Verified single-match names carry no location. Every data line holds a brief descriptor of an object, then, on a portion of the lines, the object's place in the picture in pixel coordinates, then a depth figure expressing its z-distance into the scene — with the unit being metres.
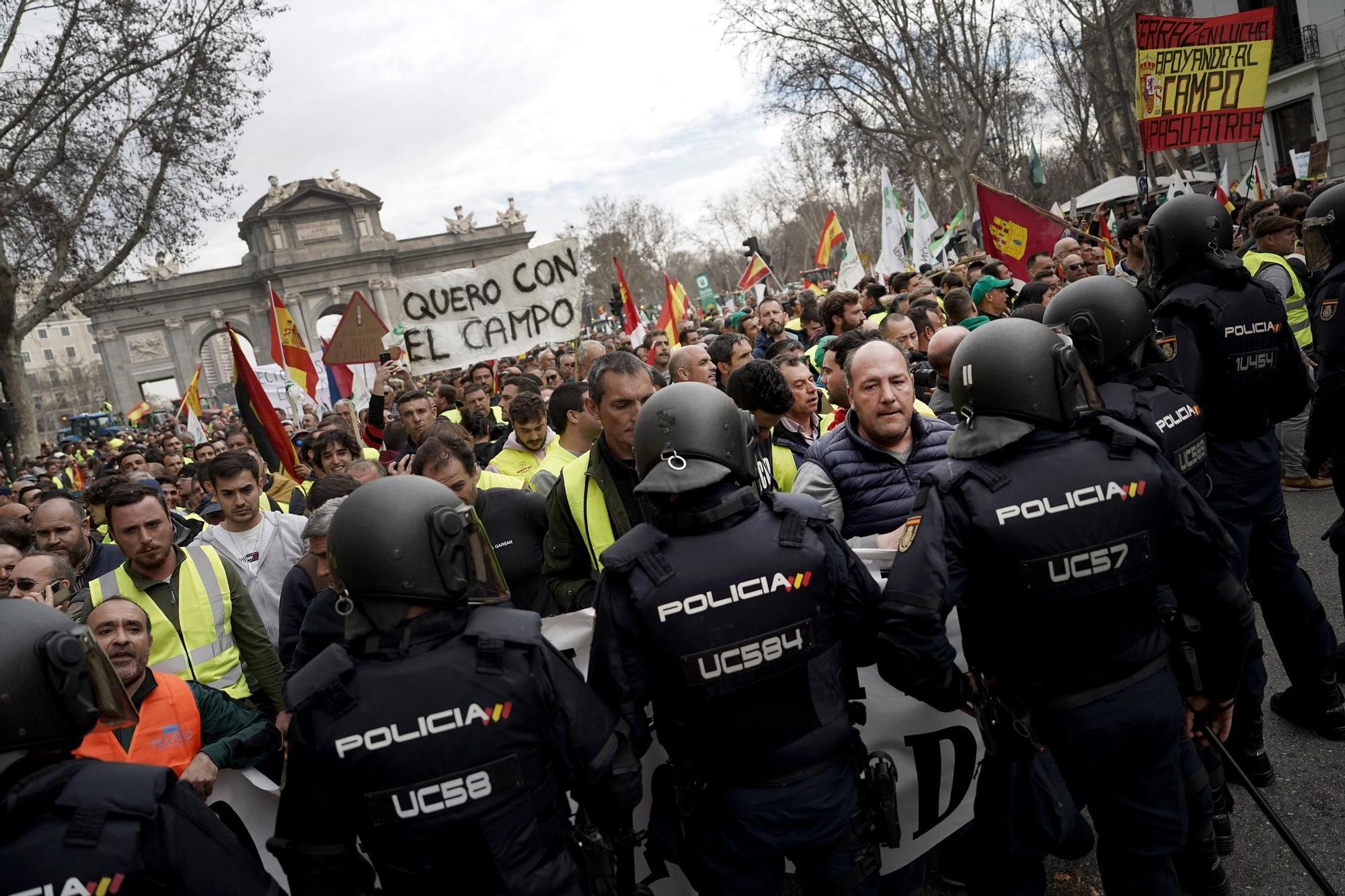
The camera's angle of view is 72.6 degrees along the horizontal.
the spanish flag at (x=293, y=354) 11.31
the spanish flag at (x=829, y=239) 16.69
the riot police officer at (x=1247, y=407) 4.05
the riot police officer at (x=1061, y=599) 2.60
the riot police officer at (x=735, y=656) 2.50
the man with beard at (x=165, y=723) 3.28
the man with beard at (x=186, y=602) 4.08
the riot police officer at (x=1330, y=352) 4.22
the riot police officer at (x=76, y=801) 1.91
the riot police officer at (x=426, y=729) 2.24
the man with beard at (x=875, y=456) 3.66
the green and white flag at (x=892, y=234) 15.59
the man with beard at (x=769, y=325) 9.87
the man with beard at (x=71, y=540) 5.44
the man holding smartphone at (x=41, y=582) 4.19
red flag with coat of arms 8.88
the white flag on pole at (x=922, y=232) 15.23
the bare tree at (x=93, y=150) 17.69
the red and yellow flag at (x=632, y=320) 13.47
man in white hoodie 5.03
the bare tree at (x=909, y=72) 29.02
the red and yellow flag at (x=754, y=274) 16.81
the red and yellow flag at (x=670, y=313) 12.78
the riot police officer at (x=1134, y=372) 3.47
